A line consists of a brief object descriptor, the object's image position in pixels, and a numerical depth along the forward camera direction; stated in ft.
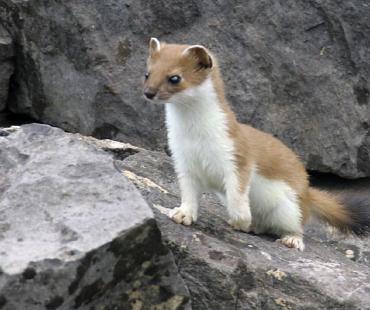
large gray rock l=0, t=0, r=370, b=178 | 36.55
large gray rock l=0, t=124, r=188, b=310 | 17.98
